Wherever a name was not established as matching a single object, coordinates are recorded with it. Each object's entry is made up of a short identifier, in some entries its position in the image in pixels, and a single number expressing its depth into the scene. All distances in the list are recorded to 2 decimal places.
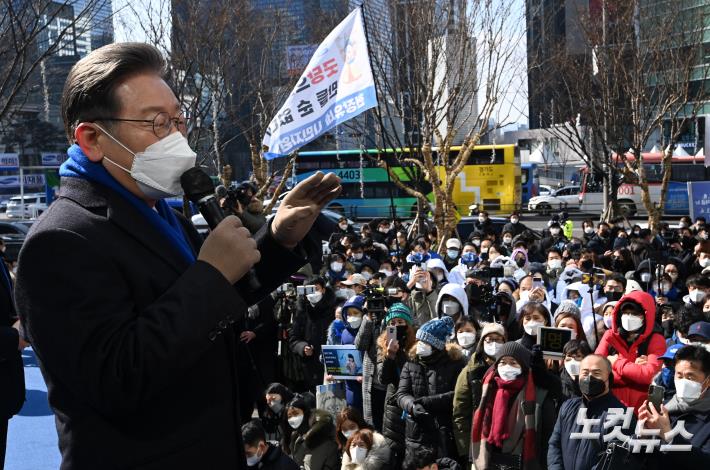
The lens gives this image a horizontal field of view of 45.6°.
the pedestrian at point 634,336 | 6.07
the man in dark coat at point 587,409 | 4.75
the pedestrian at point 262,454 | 5.36
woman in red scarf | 5.37
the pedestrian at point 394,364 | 6.47
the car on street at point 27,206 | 35.94
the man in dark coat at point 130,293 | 1.39
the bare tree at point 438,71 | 16.27
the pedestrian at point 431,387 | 6.11
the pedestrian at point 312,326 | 8.84
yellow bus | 32.47
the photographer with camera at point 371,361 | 7.09
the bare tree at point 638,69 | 20.50
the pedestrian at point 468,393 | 5.83
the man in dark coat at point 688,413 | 3.68
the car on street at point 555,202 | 35.72
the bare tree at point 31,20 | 8.51
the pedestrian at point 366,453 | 5.71
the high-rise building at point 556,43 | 22.48
